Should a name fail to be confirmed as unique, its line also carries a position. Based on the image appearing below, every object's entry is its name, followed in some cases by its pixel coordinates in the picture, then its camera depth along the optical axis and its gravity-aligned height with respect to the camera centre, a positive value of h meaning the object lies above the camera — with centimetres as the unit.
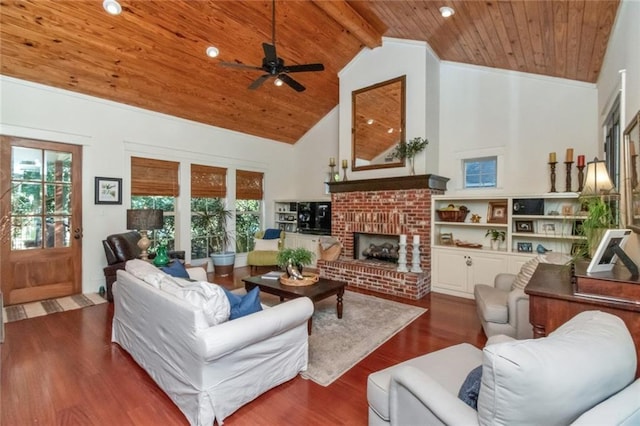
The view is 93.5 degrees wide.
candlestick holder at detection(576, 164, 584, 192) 380 +51
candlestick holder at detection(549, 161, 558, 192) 398 +51
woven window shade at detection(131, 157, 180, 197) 504 +60
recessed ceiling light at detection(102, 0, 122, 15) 326 +225
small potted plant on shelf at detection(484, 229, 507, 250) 442 -36
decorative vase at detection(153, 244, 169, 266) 393 -62
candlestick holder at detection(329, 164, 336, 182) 584 +69
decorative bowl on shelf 458 -1
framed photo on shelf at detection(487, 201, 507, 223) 437 +1
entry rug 356 -123
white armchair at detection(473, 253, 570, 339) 262 -86
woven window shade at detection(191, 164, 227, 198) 581 +60
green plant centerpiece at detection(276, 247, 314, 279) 356 -58
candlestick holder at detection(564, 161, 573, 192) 385 +45
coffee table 317 -85
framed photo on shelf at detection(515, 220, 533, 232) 416 -17
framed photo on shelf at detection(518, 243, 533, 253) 415 -48
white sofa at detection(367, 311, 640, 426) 91 -54
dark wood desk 153 -51
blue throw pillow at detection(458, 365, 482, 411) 121 -73
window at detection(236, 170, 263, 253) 661 +11
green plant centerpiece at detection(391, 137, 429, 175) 464 +100
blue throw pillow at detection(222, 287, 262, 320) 207 -66
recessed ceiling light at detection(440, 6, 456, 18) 336 +228
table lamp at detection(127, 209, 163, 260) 398 -13
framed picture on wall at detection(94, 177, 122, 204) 458 +32
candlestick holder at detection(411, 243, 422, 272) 452 -71
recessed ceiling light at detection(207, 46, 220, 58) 422 +226
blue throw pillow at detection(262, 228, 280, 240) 654 -49
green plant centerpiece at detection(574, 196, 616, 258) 206 -5
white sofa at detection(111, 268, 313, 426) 178 -93
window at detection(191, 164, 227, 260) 584 +17
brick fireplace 455 -17
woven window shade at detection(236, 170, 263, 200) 658 +60
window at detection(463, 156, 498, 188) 462 +64
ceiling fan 311 +158
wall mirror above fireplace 495 +154
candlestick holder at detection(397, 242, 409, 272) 460 -69
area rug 249 -124
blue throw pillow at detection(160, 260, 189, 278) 289 -58
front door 393 -12
